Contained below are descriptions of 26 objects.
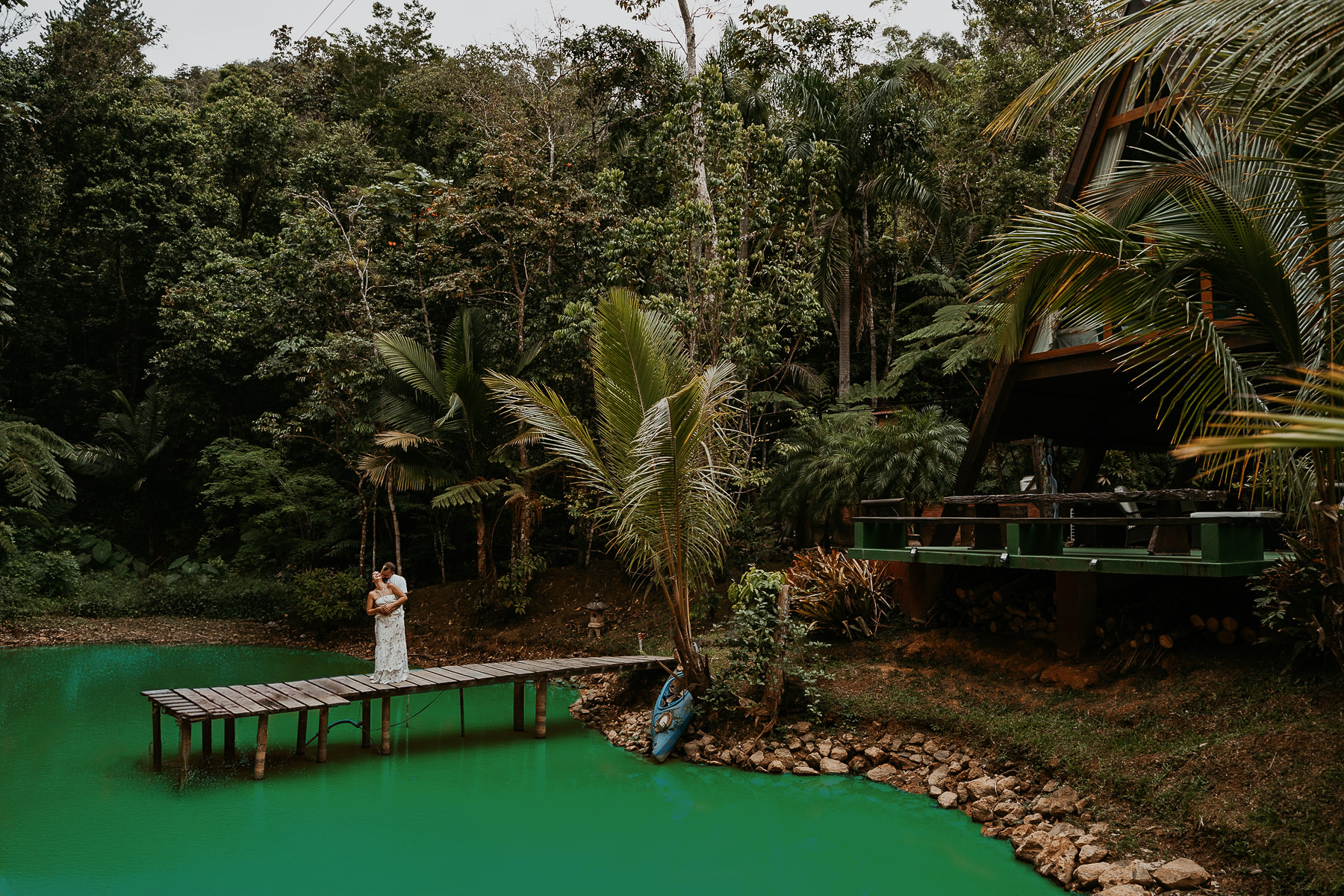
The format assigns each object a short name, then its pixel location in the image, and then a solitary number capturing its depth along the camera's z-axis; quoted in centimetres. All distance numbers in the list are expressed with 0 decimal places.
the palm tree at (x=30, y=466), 1656
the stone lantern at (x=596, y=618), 1321
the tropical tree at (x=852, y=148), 1645
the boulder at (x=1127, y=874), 518
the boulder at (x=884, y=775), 765
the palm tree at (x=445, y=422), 1387
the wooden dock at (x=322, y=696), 799
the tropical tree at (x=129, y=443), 1995
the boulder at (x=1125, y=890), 505
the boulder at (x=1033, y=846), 593
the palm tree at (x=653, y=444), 772
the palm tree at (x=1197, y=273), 486
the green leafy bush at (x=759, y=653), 843
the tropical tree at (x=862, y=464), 1212
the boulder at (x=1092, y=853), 554
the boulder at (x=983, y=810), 664
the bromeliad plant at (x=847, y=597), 1027
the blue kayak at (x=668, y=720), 840
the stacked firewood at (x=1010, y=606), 886
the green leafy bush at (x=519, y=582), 1416
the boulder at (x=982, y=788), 689
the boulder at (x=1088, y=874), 540
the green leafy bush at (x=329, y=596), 1507
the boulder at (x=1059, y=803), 622
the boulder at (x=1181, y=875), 504
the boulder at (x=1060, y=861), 557
